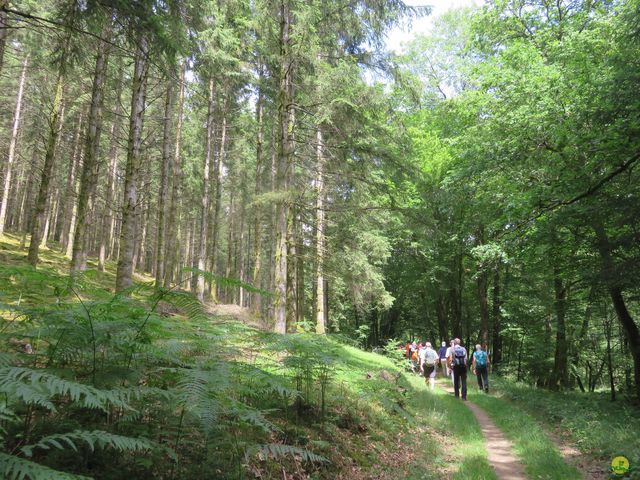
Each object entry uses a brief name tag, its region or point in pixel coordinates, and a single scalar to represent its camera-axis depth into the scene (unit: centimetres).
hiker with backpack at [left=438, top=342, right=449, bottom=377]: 1989
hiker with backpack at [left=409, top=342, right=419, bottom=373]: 1970
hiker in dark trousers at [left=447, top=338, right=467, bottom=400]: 1244
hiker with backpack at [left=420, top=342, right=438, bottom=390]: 1424
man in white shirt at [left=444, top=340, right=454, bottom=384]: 1858
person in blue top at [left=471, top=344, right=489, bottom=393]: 1420
